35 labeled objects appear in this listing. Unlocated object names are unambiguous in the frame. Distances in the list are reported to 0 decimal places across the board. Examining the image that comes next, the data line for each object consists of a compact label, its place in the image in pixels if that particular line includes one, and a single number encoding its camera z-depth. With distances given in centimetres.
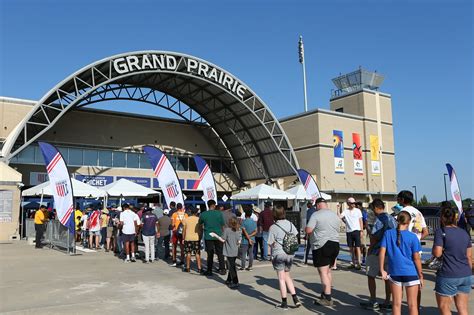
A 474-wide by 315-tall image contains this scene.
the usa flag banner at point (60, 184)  1362
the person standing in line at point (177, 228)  1183
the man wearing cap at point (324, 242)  691
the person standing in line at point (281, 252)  678
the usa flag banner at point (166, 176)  1562
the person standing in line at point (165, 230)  1231
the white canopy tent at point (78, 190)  1791
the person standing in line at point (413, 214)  723
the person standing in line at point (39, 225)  1600
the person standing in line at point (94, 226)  1551
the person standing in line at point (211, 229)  969
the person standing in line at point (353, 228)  1041
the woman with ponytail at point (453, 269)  489
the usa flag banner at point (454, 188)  1372
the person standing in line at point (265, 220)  1168
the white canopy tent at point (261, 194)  1900
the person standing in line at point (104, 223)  1527
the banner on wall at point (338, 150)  3219
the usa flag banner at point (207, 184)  1645
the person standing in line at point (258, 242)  1245
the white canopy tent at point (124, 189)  1807
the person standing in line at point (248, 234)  1035
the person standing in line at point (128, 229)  1217
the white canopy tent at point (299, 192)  2133
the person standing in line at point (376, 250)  670
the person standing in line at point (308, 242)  1162
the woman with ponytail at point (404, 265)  504
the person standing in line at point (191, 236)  1030
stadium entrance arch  2320
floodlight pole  3809
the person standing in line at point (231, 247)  844
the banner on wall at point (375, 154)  3466
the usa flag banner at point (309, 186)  1934
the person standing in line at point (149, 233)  1185
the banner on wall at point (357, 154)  3356
